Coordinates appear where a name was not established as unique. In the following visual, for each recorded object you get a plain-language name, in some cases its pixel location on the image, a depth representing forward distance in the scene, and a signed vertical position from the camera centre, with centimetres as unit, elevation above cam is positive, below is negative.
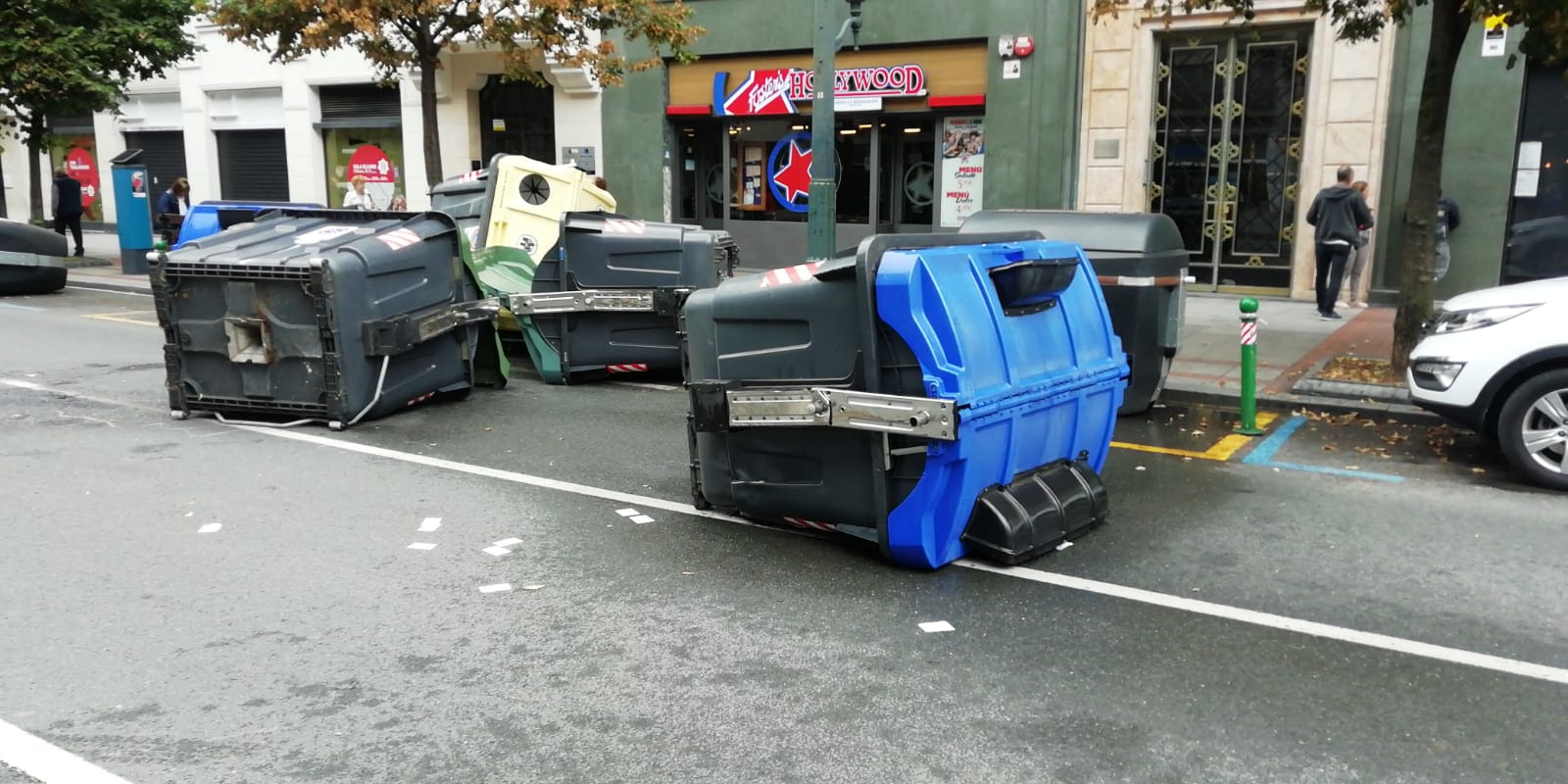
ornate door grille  1520 +61
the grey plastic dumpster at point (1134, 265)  841 -50
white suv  671 -105
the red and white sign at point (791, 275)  536 -38
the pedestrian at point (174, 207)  1858 -28
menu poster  1741 +41
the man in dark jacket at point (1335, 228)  1335 -37
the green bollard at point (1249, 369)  816 -123
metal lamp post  1117 +42
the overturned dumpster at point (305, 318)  802 -90
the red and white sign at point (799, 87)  1753 +167
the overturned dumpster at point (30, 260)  1670 -103
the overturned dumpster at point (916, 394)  492 -89
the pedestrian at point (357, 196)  1755 -8
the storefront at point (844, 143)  1745 +82
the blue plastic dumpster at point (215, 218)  1407 -33
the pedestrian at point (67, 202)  2084 -23
